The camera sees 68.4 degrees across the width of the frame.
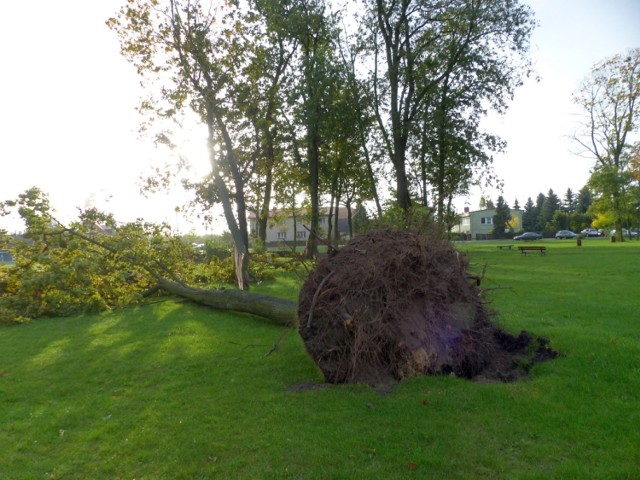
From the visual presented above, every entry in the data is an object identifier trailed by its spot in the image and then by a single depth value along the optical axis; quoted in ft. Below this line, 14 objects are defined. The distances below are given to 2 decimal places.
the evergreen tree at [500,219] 253.10
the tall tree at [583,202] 264.21
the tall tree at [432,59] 76.13
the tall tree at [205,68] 49.11
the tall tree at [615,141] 138.21
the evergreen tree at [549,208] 268.62
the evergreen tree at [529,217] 275.18
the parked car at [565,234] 225.76
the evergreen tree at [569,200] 299.58
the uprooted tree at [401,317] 17.94
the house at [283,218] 93.20
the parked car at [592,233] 239.91
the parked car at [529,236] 223.71
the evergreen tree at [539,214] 268.41
